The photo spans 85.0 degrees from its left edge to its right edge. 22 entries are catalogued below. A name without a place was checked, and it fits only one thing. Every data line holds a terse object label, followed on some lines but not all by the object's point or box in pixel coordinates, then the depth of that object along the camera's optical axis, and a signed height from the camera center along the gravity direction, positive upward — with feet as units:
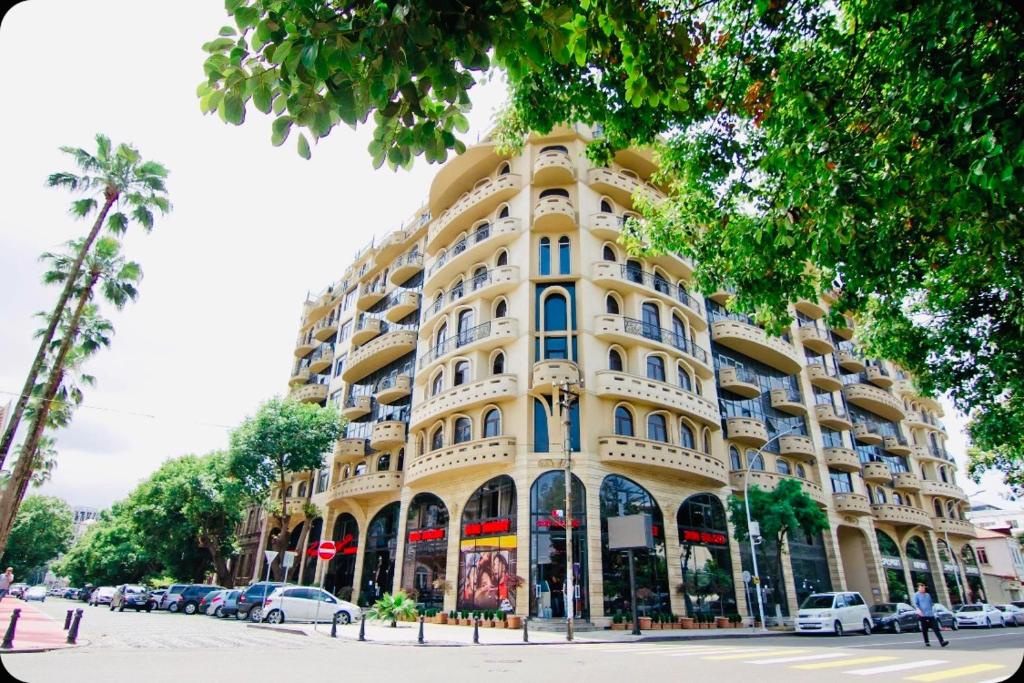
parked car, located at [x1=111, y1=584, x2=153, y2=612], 100.58 -5.18
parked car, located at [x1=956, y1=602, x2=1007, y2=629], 92.07 -5.29
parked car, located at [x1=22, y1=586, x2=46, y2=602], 145.79 -6.91
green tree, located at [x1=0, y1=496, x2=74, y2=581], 210.18 +11.66
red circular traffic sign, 62.34 +2.18
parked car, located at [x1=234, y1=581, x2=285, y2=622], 77.06 -3.86
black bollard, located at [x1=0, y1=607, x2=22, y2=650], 35.14 -4.09
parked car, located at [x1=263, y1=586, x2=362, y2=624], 71.10 -4.35
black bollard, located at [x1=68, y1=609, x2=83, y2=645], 40.00 -4.36
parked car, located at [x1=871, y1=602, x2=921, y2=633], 76.74 -4.81
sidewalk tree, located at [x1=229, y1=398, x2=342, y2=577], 104.17 +21.79
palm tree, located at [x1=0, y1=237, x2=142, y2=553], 58.52 +30.07
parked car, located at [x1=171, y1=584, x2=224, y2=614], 95.76 -4.63
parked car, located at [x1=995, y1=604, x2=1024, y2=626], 98.12 -5.37
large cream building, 77.41 +23.11
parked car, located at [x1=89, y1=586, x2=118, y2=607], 118.42 -5.78
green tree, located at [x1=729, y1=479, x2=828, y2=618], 78.38 +8.58
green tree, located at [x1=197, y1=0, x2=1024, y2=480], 11.41 +16.01
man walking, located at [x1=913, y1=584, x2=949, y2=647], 48.96 -2.49
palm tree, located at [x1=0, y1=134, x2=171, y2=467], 64.23 +41.79
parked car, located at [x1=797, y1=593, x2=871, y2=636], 65.82 -3.93
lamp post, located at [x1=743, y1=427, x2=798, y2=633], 74.49 +3.52
